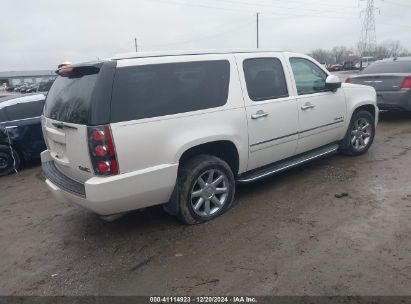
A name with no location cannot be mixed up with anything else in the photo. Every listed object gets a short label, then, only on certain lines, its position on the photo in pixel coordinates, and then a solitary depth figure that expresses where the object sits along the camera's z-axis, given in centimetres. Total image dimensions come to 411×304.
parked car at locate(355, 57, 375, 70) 5553
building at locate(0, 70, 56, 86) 8630
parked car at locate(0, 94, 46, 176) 714
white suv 342
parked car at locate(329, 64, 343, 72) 5325
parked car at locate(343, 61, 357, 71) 5440
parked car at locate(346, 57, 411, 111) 855
